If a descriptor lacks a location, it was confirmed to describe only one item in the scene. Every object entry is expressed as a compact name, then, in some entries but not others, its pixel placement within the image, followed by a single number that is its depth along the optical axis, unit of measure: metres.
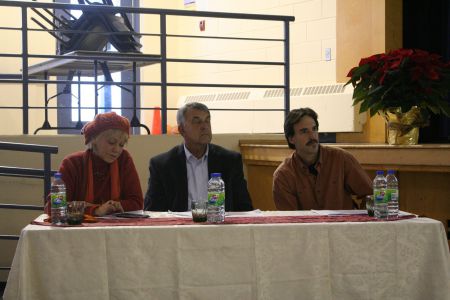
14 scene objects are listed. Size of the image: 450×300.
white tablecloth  2.75
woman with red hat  3.50
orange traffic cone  8.95
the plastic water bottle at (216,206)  2.99
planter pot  4.52
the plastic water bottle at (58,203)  2.95
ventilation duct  6.23
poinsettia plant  4.38
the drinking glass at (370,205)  3.11
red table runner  2.94
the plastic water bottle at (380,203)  3.04
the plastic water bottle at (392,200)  3.07
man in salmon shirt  3.74
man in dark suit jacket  3.85
